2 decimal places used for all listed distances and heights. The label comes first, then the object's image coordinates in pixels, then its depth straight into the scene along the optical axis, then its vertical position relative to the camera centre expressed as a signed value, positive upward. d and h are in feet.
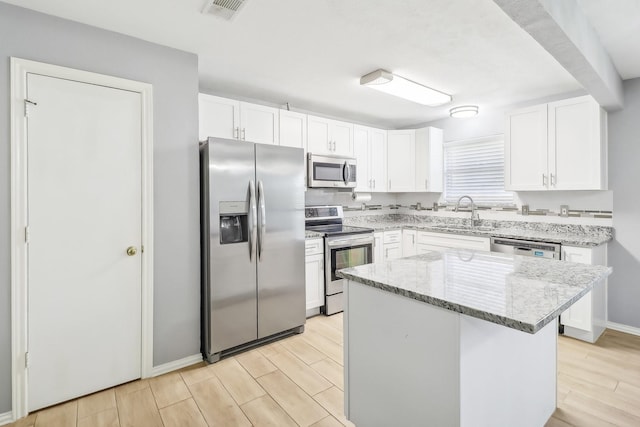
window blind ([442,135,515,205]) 13.74 +1.79
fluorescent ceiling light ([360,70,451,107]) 9.78 +4.04
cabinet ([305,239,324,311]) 11.47 -2.12
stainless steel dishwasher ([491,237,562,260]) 10.05 -1.16
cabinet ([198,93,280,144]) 10.10 +3.06
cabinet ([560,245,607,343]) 9.56 -2.99
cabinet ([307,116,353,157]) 12.77 +3.09
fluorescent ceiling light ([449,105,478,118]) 12.57 +3.91
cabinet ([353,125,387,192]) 14.42 +2.49
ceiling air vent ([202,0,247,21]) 6.33 +4.09
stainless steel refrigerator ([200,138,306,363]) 8.66 -0.85
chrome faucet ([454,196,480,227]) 13.92 -0.19
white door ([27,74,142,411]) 6.73 -0.50
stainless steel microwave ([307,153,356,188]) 12.62 +1.65
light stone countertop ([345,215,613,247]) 10.14 -0.69
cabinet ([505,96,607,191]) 10.31 +2.16
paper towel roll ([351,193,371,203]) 14.66 +0.70
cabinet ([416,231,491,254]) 11.74 -1.14
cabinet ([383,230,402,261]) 13.98 -1.36
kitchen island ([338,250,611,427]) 4.11 -1.85
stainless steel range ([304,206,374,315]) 11.95 -1.38
